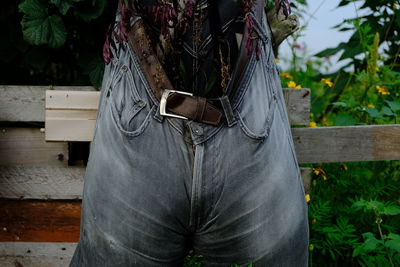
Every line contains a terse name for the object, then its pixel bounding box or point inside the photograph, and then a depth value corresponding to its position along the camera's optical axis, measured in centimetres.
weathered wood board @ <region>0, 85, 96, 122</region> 245
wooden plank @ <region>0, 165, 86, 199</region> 251
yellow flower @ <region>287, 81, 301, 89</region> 272
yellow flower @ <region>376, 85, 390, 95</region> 300
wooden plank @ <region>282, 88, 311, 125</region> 243
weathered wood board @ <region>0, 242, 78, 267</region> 255
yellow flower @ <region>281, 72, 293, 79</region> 310
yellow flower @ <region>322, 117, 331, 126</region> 347
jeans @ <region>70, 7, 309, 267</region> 160
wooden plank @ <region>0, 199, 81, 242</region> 253
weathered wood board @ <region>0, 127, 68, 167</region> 250
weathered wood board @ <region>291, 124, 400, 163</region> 247
